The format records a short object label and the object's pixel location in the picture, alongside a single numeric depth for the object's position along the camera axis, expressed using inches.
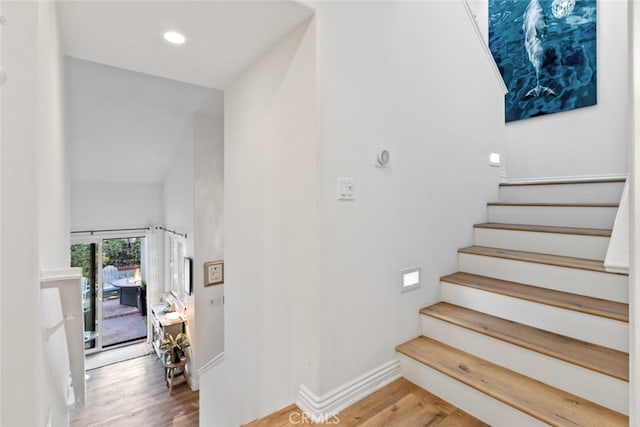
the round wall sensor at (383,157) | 70.2
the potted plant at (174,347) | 193.0
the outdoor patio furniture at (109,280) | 254.1
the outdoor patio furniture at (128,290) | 269.2
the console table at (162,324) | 203.0
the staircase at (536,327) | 53.1
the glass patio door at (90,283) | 232.4
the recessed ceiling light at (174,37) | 65.4
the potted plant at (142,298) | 268.1
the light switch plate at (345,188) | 64.1
